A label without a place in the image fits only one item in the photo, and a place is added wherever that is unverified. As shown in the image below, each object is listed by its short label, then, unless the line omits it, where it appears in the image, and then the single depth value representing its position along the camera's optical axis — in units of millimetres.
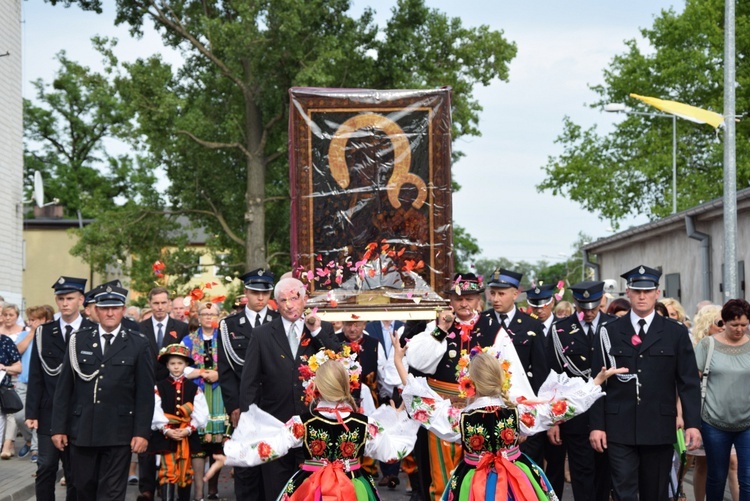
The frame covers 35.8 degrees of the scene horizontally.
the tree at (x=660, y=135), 46188
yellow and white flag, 20391
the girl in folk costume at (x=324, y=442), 7473
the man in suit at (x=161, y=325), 13031
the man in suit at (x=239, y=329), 10758
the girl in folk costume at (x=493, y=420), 7500
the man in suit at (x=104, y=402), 9031
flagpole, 17922
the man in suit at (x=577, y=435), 10539
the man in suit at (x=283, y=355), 9164
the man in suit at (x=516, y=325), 10062
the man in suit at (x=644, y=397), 8703
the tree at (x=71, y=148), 60312
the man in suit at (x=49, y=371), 10164
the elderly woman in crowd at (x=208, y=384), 11938
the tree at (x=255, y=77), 28156
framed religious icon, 13922
